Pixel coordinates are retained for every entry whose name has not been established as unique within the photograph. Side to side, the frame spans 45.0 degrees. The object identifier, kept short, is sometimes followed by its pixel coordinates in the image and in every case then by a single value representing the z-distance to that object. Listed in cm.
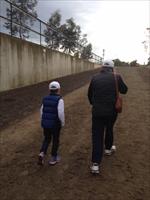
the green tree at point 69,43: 1551
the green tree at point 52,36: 1247
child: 326
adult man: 324
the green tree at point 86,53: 2212
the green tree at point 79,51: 1897
